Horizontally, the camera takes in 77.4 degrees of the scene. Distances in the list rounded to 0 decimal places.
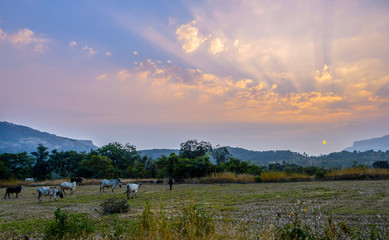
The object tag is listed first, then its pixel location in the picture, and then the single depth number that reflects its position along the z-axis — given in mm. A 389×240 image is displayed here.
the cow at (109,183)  21281
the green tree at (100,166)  44344
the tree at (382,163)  40375
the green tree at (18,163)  51719
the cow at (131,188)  15785
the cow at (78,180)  29866
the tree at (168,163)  32112
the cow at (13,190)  19277
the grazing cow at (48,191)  15766
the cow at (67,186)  19838
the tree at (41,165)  57988
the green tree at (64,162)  60875
